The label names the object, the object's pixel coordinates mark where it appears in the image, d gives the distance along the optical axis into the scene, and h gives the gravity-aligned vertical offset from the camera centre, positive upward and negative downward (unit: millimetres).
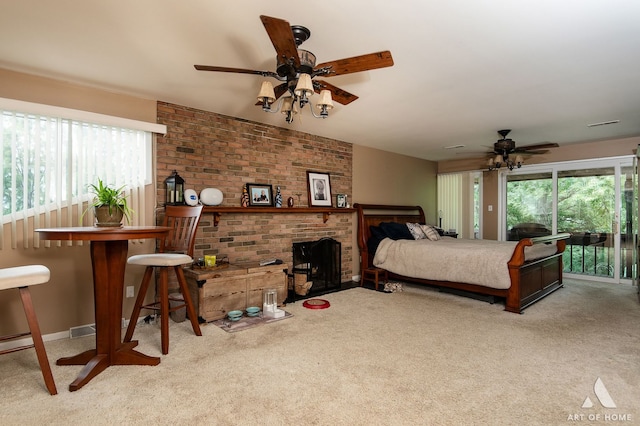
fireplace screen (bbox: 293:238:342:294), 4793 -793
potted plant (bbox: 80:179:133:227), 2412 +23
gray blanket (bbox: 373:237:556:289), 3904 -656
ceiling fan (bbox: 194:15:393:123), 1966 +930
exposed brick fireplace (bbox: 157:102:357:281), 3688 +538
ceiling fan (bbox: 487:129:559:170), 4715 +855
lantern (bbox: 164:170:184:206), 3510 +231
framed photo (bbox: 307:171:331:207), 4949 +331
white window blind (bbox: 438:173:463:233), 7074 +204
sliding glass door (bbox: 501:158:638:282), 5297 -39
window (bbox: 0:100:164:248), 2734 +462
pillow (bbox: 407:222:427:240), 5434 -370
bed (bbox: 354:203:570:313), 3791 -705
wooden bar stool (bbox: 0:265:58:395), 1947 -573
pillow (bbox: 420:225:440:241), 5424 -386
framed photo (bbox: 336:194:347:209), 5277 +151
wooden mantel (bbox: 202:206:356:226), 3736 +9
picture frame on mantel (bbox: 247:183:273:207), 4246 +221
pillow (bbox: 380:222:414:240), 5388 -345
